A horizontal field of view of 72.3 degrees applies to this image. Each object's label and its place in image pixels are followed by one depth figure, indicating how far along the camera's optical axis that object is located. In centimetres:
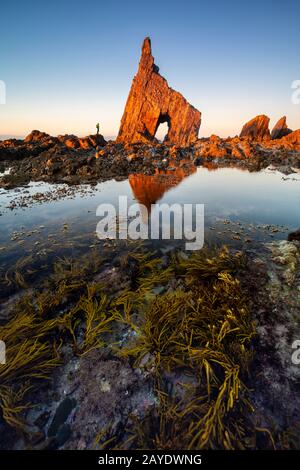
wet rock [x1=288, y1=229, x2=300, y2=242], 568
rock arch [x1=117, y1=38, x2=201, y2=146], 7681
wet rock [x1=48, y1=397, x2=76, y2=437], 203
